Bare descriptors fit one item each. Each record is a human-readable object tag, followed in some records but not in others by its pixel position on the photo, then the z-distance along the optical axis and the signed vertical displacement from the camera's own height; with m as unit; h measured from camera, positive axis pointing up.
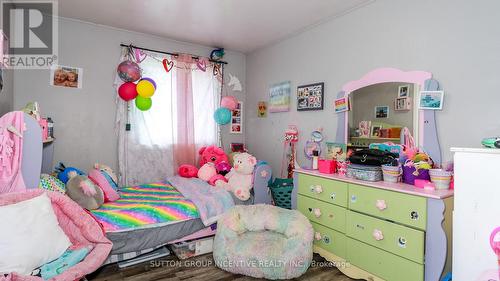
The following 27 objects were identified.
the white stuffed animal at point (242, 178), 2.91 -0.48
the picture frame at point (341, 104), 2.73 +0.33
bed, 1.92 -0.73
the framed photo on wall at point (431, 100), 2.04 +0.29
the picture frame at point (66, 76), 3.10 +0.68
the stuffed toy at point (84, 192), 2.30 -0.50
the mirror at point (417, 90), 2.09 +0.38
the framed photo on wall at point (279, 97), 3.54 +0.53
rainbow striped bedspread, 2.26 -0.68
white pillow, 1.57 -0.64
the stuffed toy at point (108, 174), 2.80 -0.42
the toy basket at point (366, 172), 2.20 -0.30
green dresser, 1.74 -0.68
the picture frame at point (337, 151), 2.70 -0.15
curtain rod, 3.43 +1.13
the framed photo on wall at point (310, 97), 3.05 +0.47
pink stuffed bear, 3.28 -0.40
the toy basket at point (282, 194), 3.14 -0.68
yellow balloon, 3.28 +0.57
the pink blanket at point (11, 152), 1.78 -0.12
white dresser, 1.41 -0.41
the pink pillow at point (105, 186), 2.65 -0.51
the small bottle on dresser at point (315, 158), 2.79 -0.23
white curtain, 3.45 +0.10
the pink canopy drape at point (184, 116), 3.72 +0.27
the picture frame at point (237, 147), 4.25 -0.18
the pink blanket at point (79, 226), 1.97 -0.70
